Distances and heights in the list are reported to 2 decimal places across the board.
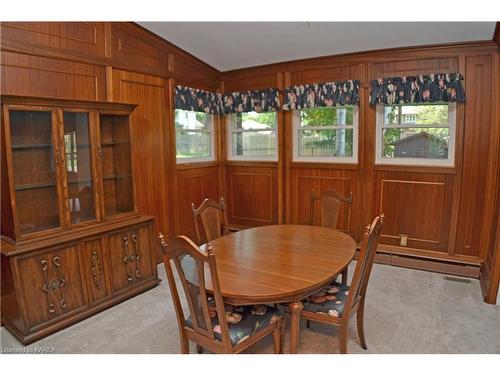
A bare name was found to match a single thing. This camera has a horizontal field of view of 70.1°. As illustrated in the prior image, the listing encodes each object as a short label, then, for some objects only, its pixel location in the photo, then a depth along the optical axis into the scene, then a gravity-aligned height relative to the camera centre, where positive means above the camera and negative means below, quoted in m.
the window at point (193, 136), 4.41 +0.17
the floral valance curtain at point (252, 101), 4.52 +0.62
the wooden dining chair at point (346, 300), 2.00 -0.96
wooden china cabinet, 2.48 -0.52
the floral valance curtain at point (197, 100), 4.16 +0.61
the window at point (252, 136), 4.79 +0.17
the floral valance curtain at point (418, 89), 3.50 +0.59
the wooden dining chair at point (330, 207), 3.19 -0.53
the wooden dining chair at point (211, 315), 1.72 -0.94
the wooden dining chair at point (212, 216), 2.89 -0.56
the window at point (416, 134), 3.73 +0.14
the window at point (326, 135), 4.23 +0.17
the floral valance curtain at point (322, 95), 4.01 +0.62
